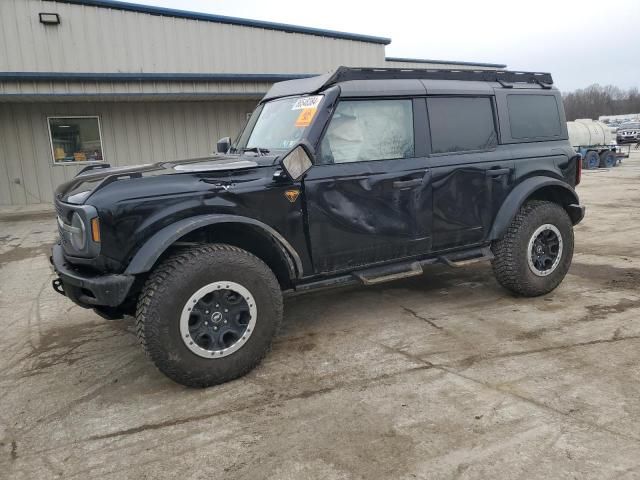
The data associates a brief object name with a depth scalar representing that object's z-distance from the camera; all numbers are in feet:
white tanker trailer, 74.13
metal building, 38.01
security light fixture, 38.63
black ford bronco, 10.23
